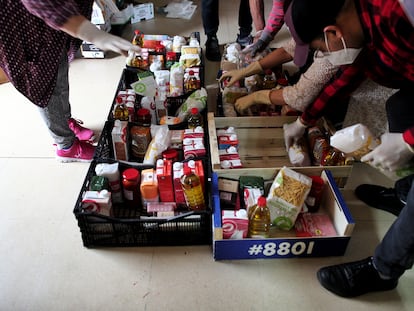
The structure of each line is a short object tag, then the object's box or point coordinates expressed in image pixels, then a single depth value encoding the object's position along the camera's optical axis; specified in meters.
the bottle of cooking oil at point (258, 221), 1.21
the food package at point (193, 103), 1.63
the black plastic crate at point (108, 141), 1.47
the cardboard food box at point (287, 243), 1.19
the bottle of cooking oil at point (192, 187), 1.23
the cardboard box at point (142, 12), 2.90
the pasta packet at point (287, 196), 1.25
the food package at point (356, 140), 1.13
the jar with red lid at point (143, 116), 1.62
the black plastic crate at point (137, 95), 1.76
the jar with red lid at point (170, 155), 1.38
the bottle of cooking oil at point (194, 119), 1.55
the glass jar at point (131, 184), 1.31
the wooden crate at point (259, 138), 1.59
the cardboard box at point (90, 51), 2.44
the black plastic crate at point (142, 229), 1.22
